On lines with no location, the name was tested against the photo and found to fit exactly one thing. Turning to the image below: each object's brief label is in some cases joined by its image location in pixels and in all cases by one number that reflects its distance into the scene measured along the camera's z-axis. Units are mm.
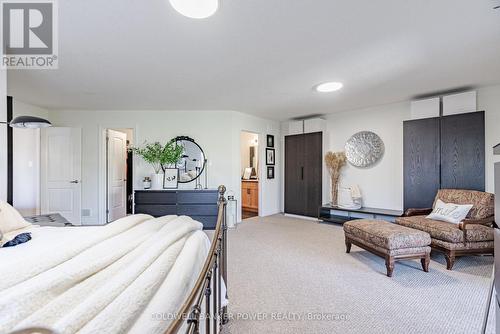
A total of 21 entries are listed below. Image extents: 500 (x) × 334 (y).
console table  4283
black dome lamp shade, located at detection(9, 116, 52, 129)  2076
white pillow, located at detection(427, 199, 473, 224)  3064
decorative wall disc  4736
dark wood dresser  4496
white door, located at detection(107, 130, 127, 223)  5109
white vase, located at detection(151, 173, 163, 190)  4660
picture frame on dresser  4754
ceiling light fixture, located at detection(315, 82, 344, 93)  3438
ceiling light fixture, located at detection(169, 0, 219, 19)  1696
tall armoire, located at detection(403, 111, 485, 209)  3512
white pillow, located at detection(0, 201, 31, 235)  1960
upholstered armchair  2742
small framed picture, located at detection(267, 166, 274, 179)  5891
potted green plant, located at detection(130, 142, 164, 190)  4621
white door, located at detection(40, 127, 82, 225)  4613
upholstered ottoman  2568
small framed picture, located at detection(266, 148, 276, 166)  5887
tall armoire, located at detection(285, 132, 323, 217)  5324
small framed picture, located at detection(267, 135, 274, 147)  5914
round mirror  4980
